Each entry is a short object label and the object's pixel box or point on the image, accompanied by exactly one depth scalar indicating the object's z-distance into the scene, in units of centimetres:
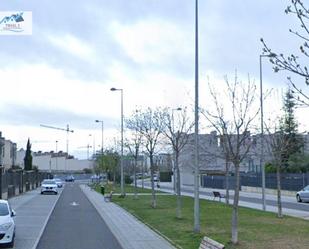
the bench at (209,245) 817
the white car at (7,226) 1208
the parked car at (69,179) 9476
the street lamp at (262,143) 2147
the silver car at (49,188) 4447
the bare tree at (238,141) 1231
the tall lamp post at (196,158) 1468
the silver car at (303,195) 3249
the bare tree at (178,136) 2156
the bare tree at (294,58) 510
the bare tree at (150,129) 2759
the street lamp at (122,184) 3778
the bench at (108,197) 3342
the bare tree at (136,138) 3374
